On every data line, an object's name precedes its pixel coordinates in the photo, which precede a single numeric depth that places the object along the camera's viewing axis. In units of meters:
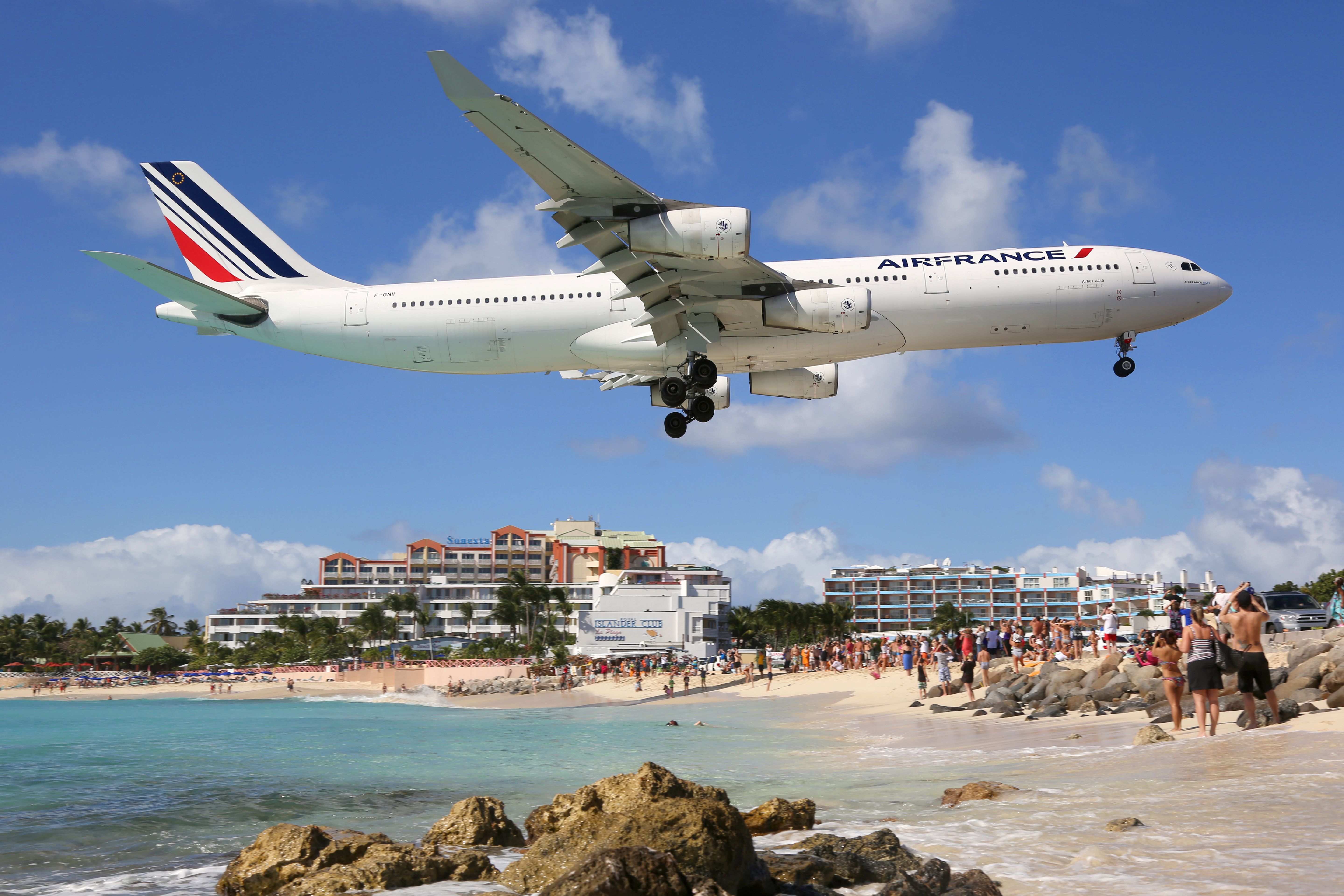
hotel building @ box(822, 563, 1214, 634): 164.12
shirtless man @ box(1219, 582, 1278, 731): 14.16
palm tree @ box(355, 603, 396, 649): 129.25
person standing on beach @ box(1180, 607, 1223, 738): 14.44
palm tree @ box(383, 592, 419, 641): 131.88
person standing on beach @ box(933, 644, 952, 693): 33.22
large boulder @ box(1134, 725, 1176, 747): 14.66
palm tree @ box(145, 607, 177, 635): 170.50
